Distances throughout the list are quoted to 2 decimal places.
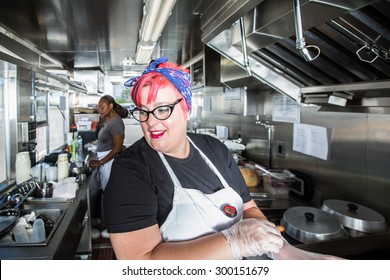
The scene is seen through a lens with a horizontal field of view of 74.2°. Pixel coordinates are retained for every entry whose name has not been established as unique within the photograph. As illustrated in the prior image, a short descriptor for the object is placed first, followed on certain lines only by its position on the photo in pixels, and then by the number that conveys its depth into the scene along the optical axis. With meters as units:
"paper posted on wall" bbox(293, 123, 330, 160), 1.82
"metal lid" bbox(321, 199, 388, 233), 1.28
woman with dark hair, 3.13
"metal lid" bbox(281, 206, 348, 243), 1.19
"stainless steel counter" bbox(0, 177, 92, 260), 1.14
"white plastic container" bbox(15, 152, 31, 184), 2.06
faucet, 2.47
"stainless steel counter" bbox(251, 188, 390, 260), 1.08
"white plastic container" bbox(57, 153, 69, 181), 2.29
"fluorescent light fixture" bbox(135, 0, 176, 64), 1.49
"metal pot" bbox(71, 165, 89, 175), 2.45
